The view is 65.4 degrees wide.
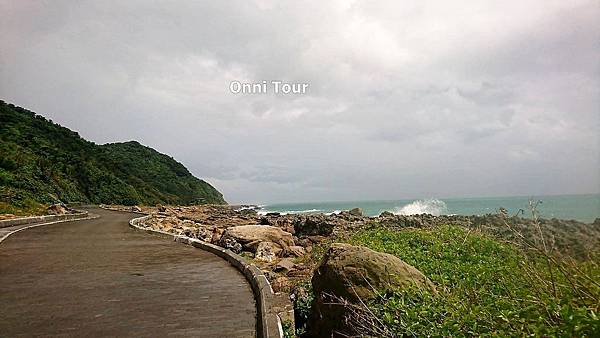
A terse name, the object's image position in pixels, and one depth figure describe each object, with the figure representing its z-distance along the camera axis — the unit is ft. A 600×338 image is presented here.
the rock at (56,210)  101.83
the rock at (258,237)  48.95
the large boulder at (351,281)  20.07
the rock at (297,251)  47.35
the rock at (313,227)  68.95
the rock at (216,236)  55.06
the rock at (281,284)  29.12
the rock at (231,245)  47.75
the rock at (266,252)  44.24
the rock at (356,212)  124.30
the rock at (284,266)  37.98
